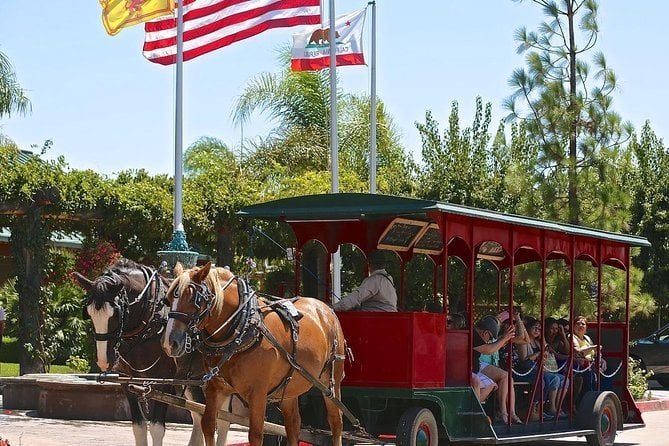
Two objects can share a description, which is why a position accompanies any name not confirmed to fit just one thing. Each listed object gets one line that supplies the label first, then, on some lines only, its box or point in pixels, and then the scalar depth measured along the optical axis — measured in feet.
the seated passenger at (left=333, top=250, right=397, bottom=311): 39.40
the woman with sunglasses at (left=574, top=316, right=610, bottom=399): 49.37
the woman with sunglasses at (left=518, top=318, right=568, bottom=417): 46.44
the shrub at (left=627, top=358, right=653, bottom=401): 74.23
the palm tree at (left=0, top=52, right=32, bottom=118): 106.93
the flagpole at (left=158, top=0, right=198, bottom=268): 54.74
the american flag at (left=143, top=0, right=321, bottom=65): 64.80
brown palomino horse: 31.50
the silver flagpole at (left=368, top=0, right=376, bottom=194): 75.10
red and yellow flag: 64.69
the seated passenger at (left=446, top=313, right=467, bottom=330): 44.06
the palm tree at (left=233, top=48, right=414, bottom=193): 107.04
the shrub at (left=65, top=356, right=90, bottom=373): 71.77
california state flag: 71.15
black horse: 35.70
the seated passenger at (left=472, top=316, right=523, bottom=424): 43.47
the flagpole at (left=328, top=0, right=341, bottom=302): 66.08
